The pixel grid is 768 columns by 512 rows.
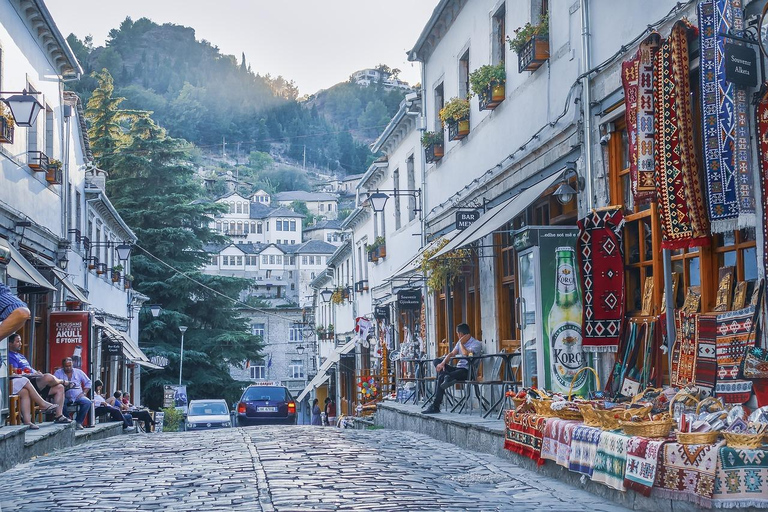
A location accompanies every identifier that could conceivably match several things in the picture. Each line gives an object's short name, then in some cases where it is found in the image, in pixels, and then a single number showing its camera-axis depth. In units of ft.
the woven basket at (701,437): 22.11
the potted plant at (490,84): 53.47
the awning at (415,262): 60.70
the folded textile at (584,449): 27.66
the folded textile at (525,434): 32.91
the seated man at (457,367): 52.54
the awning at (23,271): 47.06
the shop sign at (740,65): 25.49
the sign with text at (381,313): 99.16
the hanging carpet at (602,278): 36.58
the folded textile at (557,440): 30.01
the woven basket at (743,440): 20.93
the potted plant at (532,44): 46.06
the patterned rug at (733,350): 26.48
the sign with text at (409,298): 80.23
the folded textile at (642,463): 23.54
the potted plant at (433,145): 69.92
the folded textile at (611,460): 25.36
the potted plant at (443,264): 59.52
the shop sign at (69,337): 69.46
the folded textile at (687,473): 21.30
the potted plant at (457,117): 61.67
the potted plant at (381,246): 102.68
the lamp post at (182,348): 144.05
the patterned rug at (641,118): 31.48
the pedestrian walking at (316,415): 165.17
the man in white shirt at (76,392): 62.18
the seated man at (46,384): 52.06
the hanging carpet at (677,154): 28.55
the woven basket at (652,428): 24.67
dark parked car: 95.61
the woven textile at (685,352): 29.40
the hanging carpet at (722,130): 25.85
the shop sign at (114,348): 97.04
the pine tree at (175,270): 149.07
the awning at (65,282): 68.39
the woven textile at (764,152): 24.71
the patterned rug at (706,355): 28.09
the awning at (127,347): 94.53
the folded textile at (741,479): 20.57
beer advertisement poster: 38.42
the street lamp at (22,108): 53.57
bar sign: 57.11
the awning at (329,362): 116.16
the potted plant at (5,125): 56.29
